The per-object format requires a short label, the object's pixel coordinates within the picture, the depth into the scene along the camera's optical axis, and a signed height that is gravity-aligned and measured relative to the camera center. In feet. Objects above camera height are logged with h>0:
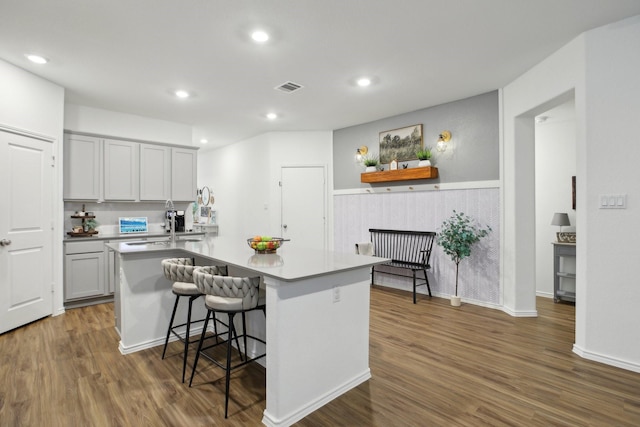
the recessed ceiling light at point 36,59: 10.58 +5.04
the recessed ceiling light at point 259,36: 9.16 +4.99
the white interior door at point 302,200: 20.29 +0.85
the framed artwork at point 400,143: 16.26 +3.58
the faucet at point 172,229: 11.30 -0.53
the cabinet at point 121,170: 15.74 +2.13
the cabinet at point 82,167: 14.61 +2.11
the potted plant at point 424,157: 15.39 +2.66
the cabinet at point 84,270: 13.89 -2.44
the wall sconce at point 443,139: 15.10 +3.42
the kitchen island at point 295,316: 6.37 -2.36
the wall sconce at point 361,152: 18.42 +3.46
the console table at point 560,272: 14.52 -2.61
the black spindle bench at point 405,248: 15.26 -1.70
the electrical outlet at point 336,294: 7.30 -1.77
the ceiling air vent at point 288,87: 12.93 +5.06
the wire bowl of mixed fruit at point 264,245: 9.02 -0.85
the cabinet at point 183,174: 17.88 +2.19
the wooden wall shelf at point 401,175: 15.26 +1.93
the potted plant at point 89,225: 15.24 -0.55
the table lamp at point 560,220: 14.93 -0.27
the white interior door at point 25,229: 11.17 -0.56
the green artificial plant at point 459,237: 13.65 -0.95
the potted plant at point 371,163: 17.67 +2.70
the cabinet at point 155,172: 16.81 +2.14
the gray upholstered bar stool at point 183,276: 8.41 -1.62
